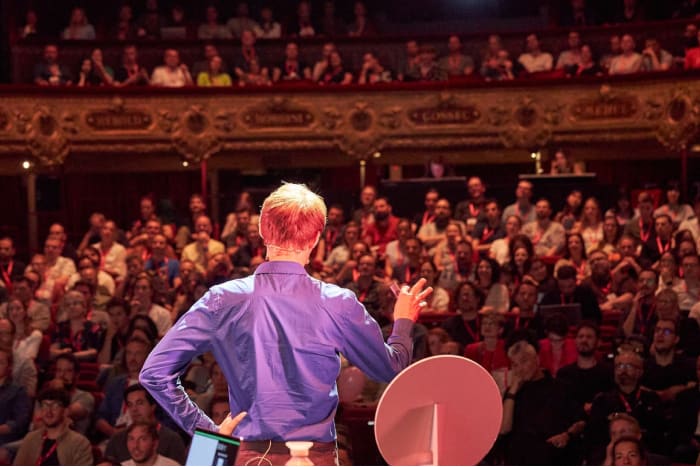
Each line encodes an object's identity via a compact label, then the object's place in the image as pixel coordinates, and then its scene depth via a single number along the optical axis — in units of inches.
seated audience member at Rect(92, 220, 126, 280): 362.0
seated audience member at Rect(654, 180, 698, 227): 360.8
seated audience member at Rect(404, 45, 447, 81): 466.1
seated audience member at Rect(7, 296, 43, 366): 279.6
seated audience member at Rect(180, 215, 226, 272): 361.1
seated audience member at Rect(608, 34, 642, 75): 446.9
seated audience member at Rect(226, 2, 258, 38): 514.3
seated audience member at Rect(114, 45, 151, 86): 462.1
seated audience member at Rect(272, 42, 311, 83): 471.5
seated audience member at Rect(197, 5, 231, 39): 503.9
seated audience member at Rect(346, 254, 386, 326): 297.4
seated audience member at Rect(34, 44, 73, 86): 460.8
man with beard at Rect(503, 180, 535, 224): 369.7
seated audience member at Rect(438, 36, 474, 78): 468.1
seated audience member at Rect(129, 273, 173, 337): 291.3
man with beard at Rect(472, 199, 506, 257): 355.9
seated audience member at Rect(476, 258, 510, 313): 297.1
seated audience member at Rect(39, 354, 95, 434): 246.8
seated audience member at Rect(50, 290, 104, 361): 283.1
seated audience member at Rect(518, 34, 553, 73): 466.9
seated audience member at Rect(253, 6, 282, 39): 504.5
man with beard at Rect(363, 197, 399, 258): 363.9
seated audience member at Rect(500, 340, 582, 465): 223.3
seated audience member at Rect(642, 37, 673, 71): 446.3
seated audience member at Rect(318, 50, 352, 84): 466.6
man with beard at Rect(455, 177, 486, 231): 378.9
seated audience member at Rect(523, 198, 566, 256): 348.2
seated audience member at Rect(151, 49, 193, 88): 462.6
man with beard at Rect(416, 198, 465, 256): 357.7
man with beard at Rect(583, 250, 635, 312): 295.1
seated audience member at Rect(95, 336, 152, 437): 248.8
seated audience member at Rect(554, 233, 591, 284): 323.0
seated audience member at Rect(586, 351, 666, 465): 223.8
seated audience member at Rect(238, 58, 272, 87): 463.5
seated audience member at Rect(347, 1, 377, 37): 505.2
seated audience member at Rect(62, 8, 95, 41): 499.2
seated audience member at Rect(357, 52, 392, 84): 464.8
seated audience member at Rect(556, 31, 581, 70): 462.0
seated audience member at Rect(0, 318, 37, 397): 260.2
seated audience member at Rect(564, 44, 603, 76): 453.4
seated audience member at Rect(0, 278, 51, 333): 306.5
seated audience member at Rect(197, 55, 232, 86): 464.8
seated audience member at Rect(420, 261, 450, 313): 305.4
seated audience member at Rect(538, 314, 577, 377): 253.6
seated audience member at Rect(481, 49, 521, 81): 459.5
